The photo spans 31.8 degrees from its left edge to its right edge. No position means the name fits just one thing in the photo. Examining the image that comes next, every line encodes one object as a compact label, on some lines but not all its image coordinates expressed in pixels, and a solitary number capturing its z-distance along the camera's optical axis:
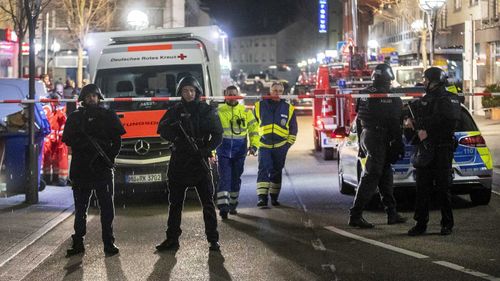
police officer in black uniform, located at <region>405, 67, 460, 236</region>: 9.57
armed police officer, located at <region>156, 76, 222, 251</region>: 9.19
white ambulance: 12.75
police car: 11.54
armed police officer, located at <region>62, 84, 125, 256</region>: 9.19
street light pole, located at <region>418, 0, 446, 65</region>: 25.81
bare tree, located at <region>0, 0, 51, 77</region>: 13.17
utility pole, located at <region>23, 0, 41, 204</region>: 12.90
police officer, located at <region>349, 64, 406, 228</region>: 10.31
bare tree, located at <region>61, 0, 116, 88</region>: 41.06
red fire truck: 18.94
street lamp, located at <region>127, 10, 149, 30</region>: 31.62
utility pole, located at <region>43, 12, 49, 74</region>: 37.34
